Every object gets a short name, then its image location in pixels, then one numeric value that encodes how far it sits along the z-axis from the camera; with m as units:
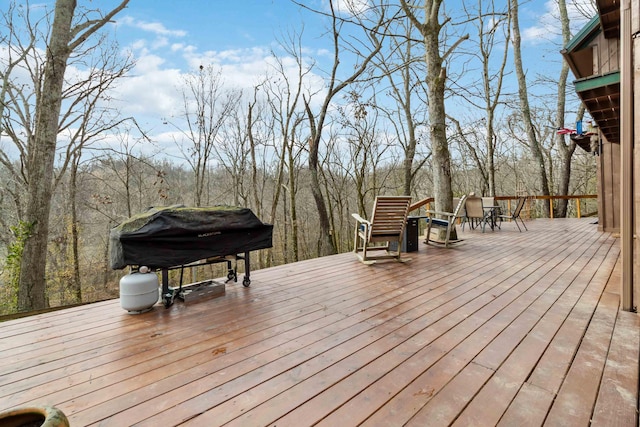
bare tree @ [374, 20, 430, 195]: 12.76
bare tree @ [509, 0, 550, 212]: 12.20
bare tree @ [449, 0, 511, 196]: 12.59
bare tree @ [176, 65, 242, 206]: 12.77
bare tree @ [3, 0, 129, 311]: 5.02
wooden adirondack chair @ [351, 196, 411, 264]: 4.24
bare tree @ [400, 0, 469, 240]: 6.25
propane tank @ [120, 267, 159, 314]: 2.62
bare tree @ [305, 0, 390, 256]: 8.55
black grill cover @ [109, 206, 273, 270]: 2.56
